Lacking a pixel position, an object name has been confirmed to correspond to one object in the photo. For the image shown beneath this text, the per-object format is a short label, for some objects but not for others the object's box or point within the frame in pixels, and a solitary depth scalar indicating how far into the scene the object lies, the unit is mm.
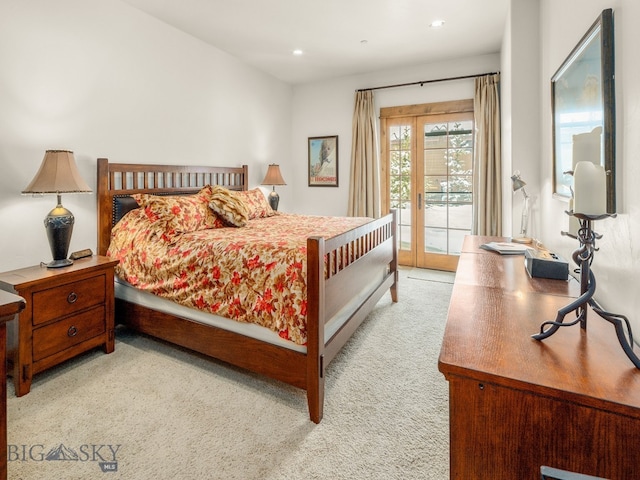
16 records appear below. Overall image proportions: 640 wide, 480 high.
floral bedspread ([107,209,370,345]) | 1940
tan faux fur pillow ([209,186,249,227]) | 3135
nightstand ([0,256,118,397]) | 2105
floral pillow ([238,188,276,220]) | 3841
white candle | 1013
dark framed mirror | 1280
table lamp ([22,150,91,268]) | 2312
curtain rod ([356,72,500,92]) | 4449
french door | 4742
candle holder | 940
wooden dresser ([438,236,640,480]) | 747
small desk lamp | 2600
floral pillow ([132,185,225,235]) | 2756
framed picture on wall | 5391
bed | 1854
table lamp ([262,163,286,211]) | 4773
